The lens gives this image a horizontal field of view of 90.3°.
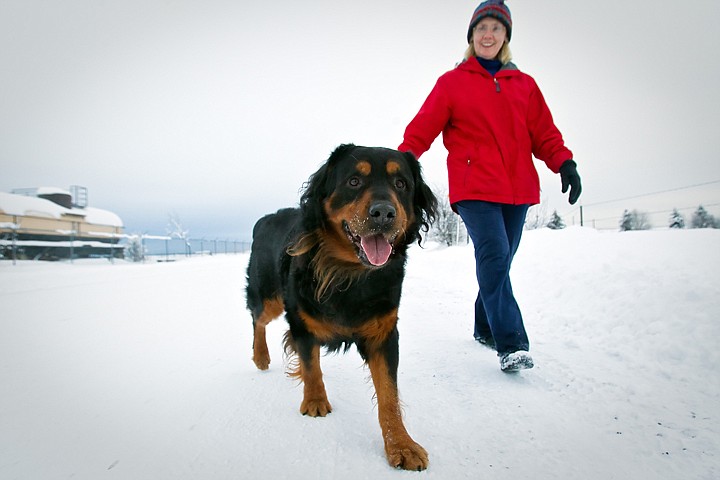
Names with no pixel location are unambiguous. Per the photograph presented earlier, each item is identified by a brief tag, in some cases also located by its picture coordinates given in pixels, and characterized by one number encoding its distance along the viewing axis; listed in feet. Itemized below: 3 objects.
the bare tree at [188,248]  111.60
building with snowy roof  45.88
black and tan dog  6.79
